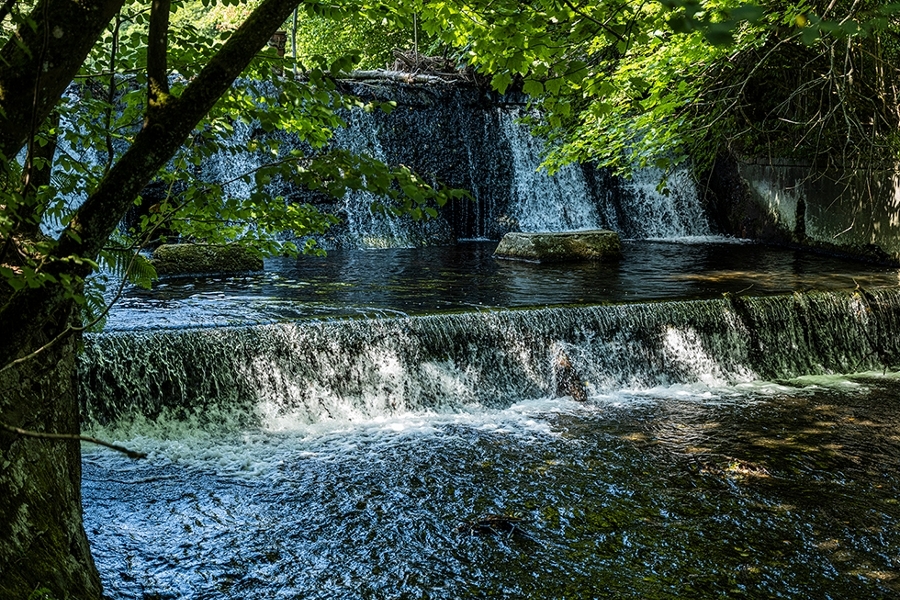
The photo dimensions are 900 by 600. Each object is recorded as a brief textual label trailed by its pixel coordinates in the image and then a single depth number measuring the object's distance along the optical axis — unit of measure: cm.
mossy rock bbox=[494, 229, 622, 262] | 1209
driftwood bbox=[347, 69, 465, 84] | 1569
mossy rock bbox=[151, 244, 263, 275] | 1048
